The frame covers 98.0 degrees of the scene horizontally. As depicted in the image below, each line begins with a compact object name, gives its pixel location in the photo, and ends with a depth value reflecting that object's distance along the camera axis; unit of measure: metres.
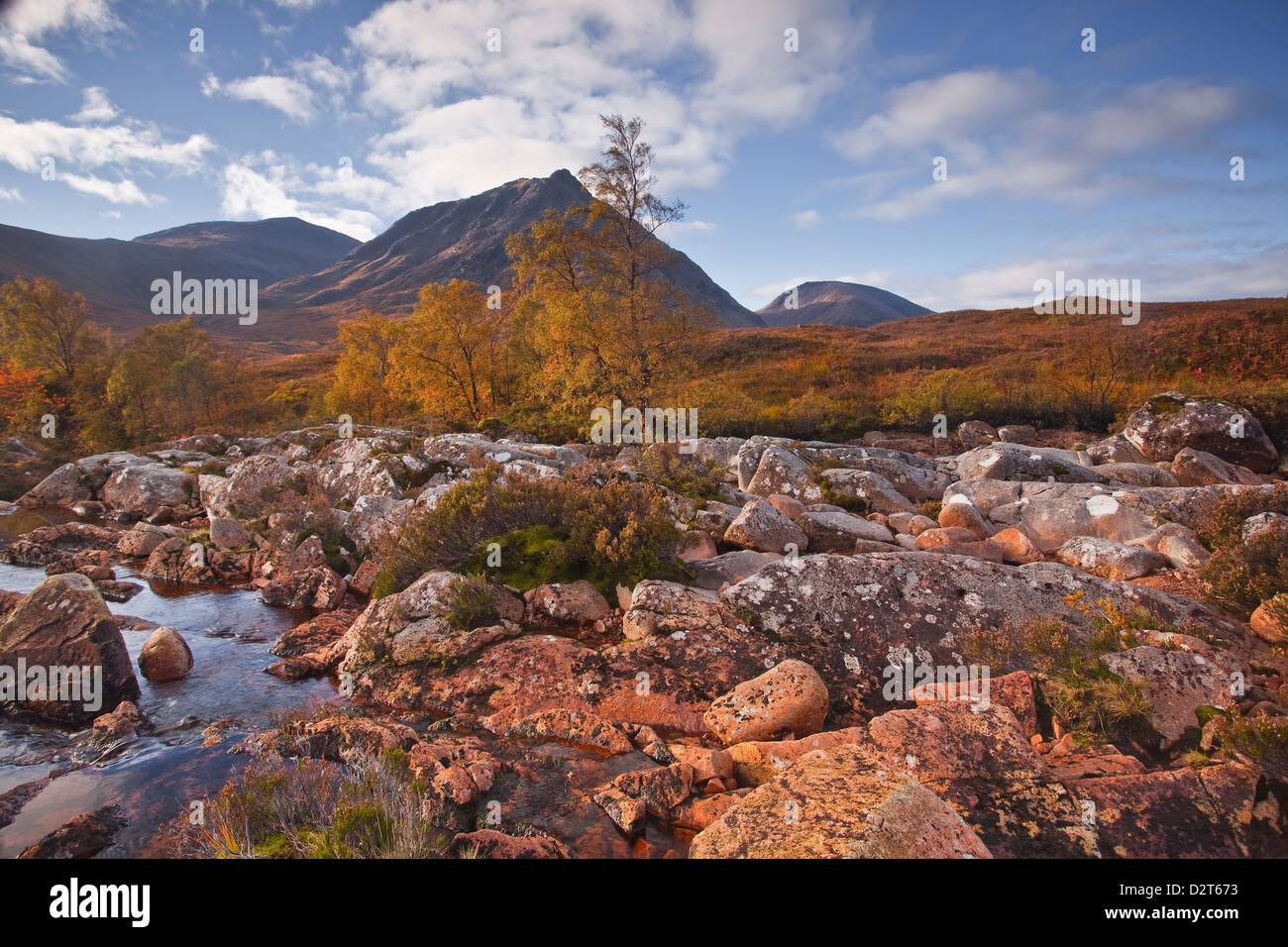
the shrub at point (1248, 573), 5.87
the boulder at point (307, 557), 11.18
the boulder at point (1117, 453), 17.28
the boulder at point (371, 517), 11.16
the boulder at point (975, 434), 22.89
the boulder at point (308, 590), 10.11
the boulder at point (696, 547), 9.03
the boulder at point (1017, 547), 9.17
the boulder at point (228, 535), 13.16
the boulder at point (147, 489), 18.17
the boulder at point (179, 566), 11.95
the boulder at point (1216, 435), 16.84
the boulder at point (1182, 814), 3.32
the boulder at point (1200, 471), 14.41
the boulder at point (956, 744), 4.11
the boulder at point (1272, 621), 5.20
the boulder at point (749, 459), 15.55
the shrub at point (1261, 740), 3.53
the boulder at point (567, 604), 7.51
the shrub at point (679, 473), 13.04
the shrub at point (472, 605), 7.19
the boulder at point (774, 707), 5.22
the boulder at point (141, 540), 13.66
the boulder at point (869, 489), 13.81
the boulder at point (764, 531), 9.79
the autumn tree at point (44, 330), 32.59
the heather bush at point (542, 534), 7.95
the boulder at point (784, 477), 14.05
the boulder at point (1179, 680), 4.29
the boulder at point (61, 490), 19.83
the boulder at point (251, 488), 15.31
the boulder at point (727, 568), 8.27
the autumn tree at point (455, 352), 30.06
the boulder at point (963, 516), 10.83
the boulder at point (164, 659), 7.28
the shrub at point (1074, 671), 4.38
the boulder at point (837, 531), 10.23
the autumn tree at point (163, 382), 31.86
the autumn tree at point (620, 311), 21.39
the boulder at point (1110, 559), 7.80
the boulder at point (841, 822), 3.16
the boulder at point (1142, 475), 14.40
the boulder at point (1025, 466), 14.80
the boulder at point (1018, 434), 22.61
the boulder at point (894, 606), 5.91
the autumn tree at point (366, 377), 35.62
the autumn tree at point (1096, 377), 24.67
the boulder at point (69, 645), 6.22
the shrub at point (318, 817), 3.31
